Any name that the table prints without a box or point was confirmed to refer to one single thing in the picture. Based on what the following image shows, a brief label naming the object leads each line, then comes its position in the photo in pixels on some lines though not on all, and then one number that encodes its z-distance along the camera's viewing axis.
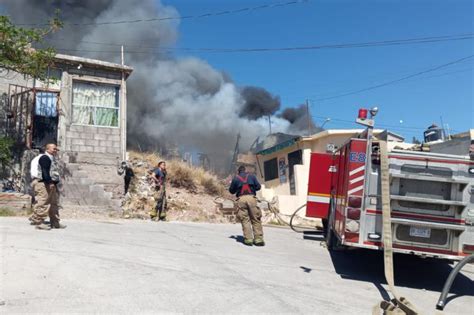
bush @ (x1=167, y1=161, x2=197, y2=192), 16.81
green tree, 11.97
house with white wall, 16.73
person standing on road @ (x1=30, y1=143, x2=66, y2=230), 8.30
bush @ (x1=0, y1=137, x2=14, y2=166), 13.14
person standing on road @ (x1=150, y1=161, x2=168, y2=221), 12.89
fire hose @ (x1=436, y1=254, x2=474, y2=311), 5.52
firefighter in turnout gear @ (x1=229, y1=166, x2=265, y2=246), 8.93
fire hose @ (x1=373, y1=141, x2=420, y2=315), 6.00
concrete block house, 14.78
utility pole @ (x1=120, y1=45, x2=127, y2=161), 15.61
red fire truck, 6.41
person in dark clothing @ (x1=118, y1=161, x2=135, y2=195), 15.12
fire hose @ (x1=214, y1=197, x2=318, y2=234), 13.31
